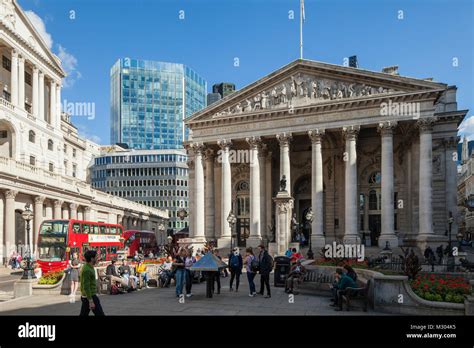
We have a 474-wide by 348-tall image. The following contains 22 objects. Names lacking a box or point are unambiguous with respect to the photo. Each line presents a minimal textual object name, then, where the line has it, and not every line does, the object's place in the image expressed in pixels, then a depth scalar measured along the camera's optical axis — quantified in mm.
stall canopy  17625
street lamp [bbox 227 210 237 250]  38188
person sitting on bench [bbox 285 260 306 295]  19266
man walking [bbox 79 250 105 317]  10500
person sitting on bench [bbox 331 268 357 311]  15094
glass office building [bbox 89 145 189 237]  111062
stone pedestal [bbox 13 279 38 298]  19812
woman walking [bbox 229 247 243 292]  19441
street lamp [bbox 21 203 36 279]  20203
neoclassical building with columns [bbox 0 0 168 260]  42375
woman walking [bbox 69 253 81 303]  18670
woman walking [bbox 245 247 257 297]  18406
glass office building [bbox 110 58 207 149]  165625
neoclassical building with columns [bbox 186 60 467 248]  39938
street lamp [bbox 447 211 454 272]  27781
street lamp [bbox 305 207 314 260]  34494
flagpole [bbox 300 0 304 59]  44581
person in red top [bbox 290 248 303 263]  21809
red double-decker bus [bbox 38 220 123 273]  30562
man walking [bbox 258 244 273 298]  17984
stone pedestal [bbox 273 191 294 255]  33094
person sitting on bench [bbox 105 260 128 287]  19547
